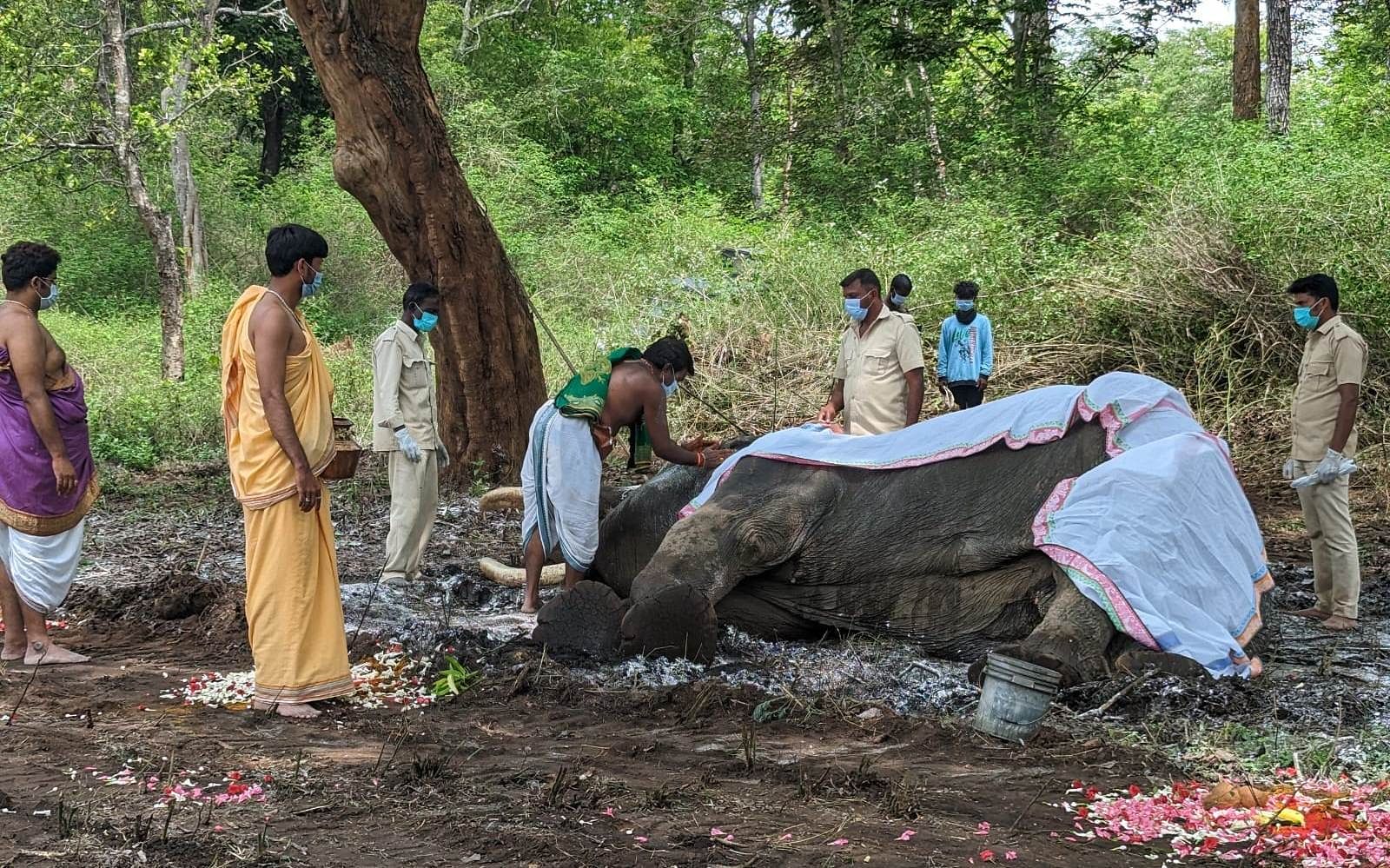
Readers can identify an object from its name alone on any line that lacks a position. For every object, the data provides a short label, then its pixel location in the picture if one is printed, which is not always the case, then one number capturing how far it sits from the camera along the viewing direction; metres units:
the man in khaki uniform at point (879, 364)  7.15
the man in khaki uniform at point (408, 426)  7.03
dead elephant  5.24
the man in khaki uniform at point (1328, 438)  6.09
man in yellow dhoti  4.73
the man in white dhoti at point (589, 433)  5.99
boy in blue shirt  9.69
